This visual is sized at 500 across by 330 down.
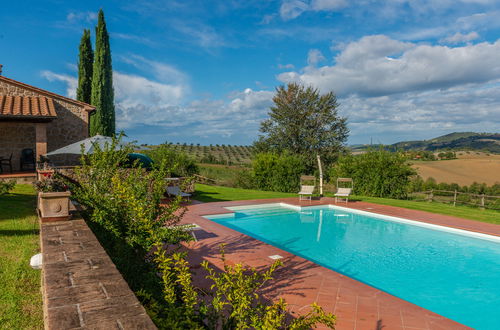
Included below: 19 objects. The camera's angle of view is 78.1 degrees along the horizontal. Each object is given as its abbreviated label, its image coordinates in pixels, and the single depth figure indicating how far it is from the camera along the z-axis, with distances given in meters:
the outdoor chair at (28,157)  15.29
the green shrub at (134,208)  4.04
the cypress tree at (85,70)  23.11
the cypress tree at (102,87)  21.52
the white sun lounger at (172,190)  11.23
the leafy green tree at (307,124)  28.41
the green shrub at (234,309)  2.12
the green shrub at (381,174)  16.80
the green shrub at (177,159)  19.17
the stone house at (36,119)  13.38
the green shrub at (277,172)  18.50
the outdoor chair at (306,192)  14.24
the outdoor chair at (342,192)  14.05
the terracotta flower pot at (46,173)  8.76
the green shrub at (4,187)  6.69
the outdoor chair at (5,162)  14.02
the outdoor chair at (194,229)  7.57
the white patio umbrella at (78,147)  11.79
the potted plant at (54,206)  4.48
